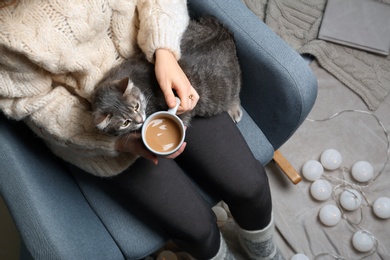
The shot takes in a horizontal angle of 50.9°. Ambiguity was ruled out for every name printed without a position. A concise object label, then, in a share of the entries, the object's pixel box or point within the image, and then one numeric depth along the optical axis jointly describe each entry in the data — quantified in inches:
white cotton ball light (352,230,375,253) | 58.0
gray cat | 37.0
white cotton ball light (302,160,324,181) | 62.1
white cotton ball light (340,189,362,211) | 60.1
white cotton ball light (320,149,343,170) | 62.7
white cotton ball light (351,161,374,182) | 61.6
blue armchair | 39.3
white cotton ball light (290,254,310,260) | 56.9
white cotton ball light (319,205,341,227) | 59.7
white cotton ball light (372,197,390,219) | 59.5
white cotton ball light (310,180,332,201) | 60.9
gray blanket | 68.2
